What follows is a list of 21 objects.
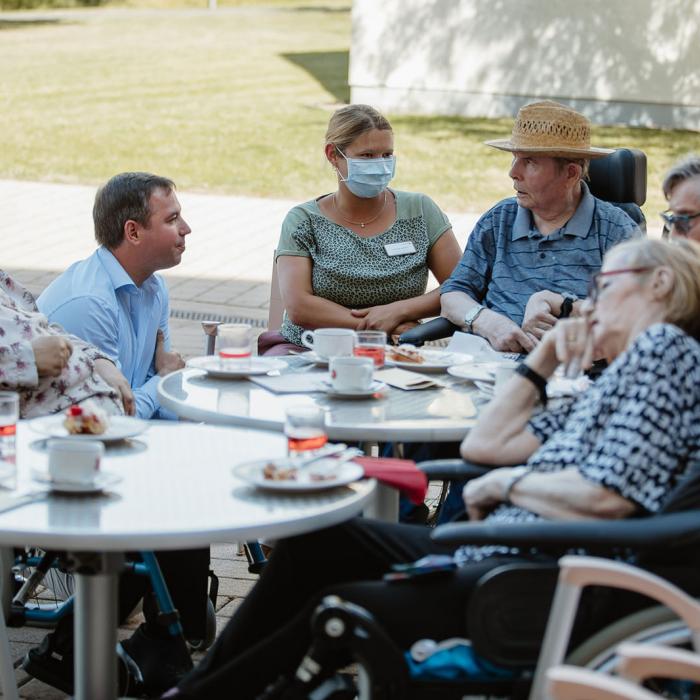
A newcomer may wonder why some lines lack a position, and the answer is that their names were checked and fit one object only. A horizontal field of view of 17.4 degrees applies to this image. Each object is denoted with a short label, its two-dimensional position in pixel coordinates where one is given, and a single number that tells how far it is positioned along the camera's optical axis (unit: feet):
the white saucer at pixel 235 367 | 20.88
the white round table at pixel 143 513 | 13.45
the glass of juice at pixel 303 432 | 16.10
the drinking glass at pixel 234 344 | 21.10
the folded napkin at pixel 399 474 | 16.21
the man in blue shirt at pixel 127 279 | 23.26
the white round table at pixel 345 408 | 18.06
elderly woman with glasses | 14.10
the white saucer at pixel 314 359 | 21.93
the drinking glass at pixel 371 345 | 21.46
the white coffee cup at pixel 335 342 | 21.27
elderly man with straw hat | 26.34
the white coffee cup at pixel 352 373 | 19.57
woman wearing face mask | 27.67
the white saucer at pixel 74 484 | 14.55
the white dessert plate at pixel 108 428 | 16.70
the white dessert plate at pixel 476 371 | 20.68
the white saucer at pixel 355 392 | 19.57
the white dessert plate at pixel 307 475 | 14.80
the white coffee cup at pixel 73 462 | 14.64
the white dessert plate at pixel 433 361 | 21.82
